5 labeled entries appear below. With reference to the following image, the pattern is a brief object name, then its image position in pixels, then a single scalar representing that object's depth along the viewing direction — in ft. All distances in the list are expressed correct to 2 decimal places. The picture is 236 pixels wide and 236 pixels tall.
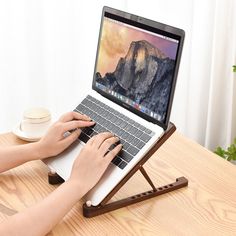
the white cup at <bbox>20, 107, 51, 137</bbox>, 4.62
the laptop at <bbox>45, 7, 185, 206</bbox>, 3.59
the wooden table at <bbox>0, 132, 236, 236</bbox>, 3.43
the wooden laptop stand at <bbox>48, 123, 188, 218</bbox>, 3.55
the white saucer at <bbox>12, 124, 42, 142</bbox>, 4.60
